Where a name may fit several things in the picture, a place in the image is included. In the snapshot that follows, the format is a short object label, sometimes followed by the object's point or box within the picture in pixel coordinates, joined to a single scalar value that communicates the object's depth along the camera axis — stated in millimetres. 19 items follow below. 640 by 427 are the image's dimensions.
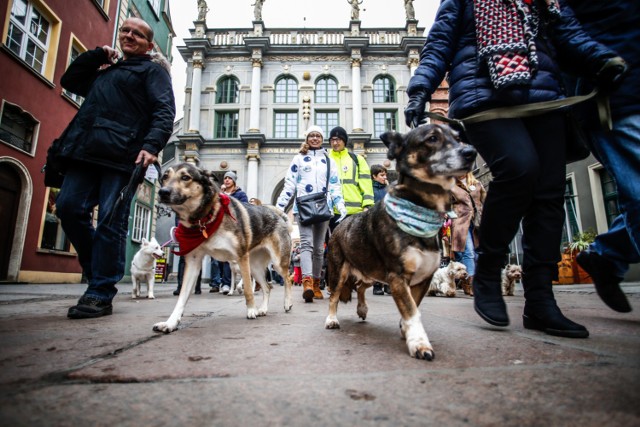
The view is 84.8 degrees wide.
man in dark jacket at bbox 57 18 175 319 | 2961
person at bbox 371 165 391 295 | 7305
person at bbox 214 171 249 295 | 7199
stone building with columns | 21391
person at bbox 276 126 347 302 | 5191
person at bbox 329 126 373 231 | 6047
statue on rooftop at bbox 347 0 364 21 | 23875
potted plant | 9180
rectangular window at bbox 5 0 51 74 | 9328
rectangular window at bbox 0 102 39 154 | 8797
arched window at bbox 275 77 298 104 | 22594
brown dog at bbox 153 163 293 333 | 2703
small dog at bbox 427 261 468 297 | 6069
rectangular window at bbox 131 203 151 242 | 15745
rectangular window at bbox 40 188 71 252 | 10375
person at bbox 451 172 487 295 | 6027
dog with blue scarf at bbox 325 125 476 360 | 1810
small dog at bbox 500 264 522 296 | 5910
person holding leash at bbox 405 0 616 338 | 2088
